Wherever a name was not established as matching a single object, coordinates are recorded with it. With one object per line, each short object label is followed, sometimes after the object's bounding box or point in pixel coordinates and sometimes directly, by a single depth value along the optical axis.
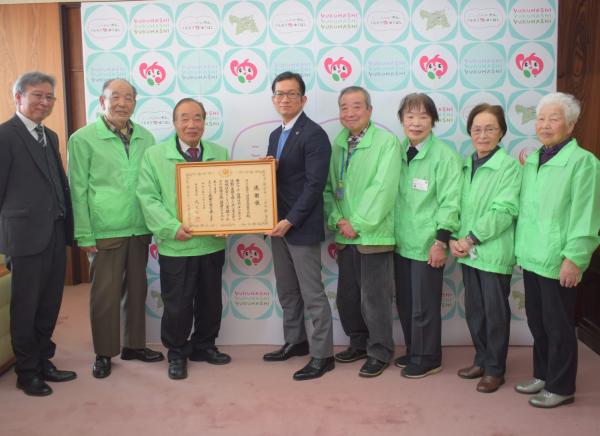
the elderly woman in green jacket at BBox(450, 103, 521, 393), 2.50
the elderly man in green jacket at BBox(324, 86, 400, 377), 2.71
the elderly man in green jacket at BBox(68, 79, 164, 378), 2.80
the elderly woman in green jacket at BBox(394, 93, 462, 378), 2.67
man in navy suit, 2.73
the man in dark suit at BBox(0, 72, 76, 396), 2.57
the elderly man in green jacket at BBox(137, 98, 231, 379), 2.79
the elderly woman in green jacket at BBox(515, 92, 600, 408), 2.24
